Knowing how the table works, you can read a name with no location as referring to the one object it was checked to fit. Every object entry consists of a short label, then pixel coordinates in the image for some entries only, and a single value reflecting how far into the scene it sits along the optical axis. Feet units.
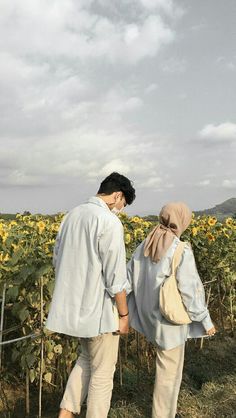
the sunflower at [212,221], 23.77
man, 9.29
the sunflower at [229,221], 24.58
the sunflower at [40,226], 19.66
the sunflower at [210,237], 22.42
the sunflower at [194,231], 22.43
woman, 10.66
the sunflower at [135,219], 24.26
